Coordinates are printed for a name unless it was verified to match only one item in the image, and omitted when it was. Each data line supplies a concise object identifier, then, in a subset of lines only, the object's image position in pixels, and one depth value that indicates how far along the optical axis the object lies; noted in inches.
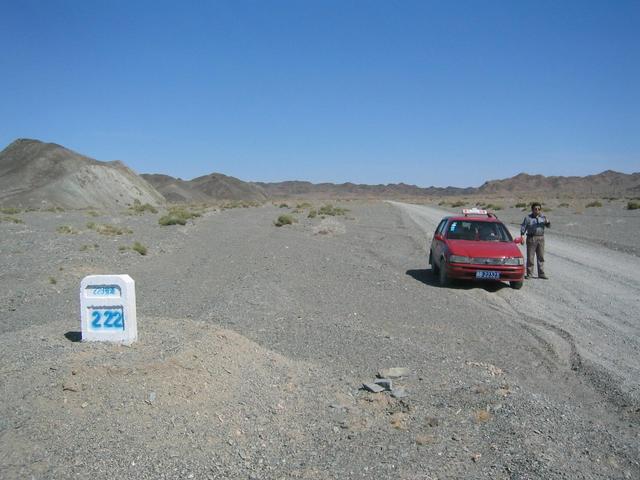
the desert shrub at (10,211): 1904.5
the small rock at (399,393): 239.3
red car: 496.7
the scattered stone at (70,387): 212.5
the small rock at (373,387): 244.7
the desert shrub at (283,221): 1475.6
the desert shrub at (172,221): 1469.0
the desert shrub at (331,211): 2027.6
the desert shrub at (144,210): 2255.4
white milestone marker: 260.2
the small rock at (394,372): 266.4
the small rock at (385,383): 247.6
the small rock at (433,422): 212.2
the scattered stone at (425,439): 197.2
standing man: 564.4
